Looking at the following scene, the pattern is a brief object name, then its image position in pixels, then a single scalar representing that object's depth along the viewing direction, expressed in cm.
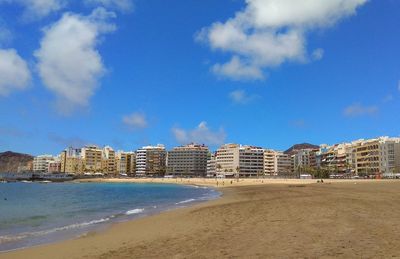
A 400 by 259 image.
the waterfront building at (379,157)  14688
